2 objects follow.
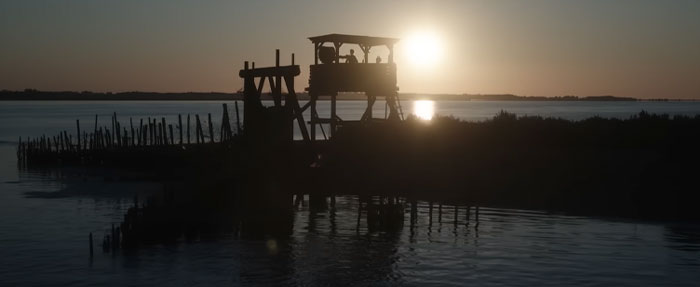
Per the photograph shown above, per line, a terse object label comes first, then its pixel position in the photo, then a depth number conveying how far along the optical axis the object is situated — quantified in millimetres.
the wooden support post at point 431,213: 29141
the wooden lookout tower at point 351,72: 39250
